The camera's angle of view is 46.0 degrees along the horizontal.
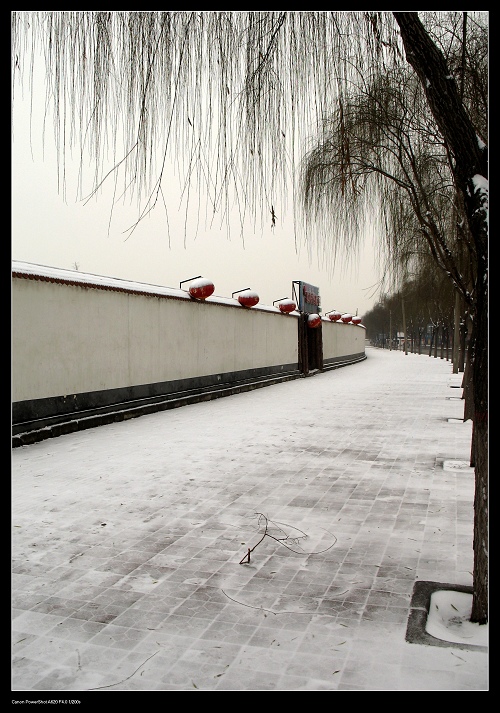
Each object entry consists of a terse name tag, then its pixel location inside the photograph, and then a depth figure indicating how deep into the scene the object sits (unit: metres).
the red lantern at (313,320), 22.73
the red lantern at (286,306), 20.30
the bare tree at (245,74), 2.35
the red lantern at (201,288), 13.42
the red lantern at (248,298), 16.41
